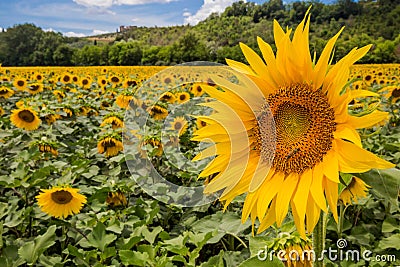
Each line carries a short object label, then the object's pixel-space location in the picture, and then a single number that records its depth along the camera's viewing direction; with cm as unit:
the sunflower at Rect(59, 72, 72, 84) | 701
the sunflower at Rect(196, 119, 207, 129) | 290
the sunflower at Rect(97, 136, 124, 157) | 285
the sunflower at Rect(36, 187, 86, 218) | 208
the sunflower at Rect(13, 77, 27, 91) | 561
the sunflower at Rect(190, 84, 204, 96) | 485
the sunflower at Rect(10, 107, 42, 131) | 346
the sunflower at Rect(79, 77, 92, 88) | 673
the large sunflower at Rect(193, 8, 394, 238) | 75
